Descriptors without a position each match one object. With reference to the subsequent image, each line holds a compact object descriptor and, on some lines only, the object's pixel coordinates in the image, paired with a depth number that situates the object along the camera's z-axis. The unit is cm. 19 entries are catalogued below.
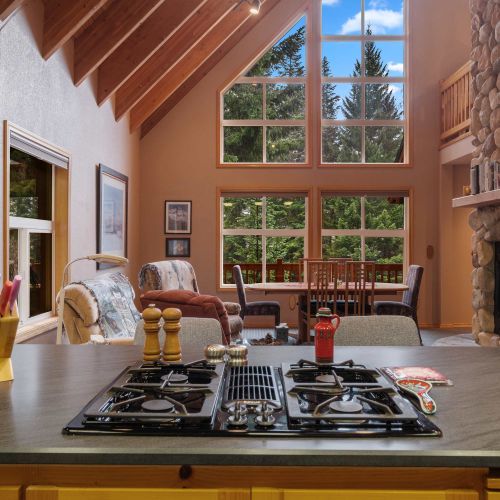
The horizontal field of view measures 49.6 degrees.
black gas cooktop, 107
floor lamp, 237
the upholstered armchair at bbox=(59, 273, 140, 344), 336
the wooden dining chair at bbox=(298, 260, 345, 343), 528
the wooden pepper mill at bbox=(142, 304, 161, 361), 160
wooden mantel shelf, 488
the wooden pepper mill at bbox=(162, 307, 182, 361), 161
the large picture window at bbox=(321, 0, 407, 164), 781
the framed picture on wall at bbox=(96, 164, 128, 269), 553
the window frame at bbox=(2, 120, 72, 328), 405
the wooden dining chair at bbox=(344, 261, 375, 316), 525
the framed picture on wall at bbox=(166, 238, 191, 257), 764
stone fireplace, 539
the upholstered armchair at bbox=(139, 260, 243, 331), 514
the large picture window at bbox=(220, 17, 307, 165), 781
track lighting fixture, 543
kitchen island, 98
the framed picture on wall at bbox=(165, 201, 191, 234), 765
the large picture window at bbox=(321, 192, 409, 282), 774
